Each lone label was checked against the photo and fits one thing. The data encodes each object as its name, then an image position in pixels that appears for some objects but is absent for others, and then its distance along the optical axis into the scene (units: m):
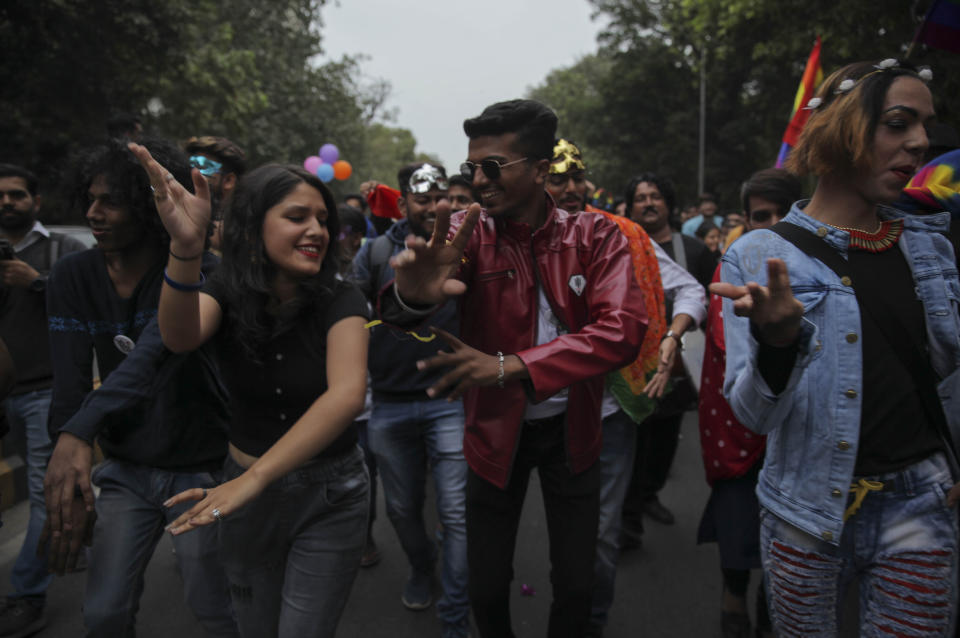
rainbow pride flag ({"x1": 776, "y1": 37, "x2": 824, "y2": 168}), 6.33
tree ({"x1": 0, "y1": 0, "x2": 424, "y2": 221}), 11.95
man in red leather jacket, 2.32
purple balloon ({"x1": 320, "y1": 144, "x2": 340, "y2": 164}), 11.31
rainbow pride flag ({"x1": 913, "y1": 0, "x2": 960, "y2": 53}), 4.16
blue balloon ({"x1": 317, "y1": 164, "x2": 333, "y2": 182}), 10.17
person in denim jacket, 1.88
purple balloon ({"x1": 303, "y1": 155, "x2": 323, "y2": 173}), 10.91
